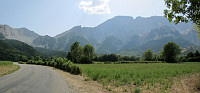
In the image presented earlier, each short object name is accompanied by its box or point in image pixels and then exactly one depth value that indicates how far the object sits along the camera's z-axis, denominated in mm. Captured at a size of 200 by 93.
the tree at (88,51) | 83312
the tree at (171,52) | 69312
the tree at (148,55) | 102438
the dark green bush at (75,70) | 23055
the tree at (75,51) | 74062
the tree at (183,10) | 7043
